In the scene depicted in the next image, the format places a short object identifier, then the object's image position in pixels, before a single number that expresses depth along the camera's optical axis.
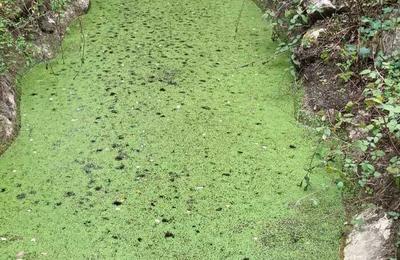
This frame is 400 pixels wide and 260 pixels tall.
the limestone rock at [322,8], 3.39
